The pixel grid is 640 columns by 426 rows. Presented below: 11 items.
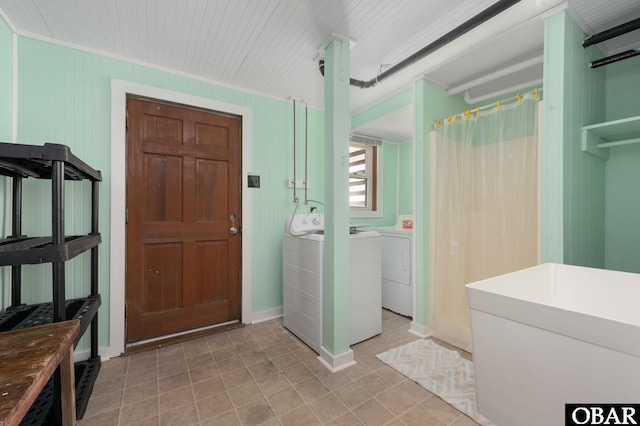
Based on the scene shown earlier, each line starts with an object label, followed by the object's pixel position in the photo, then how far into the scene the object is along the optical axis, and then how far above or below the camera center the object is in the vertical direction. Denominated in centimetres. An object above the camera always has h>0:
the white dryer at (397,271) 270 -62
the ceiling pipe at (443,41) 144 +115
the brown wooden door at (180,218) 217 -5
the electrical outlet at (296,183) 287 +33
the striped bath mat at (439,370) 154 -109
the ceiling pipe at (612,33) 150 +109
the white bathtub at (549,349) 46 -27
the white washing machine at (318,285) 209 -63
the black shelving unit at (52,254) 116 -19
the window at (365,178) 372 +50
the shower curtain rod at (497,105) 174 +81
